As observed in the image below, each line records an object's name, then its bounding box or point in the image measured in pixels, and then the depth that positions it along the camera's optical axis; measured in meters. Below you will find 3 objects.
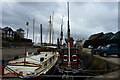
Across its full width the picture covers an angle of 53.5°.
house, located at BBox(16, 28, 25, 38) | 75.93
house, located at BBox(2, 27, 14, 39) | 59.22
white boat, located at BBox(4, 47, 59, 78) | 6.31
